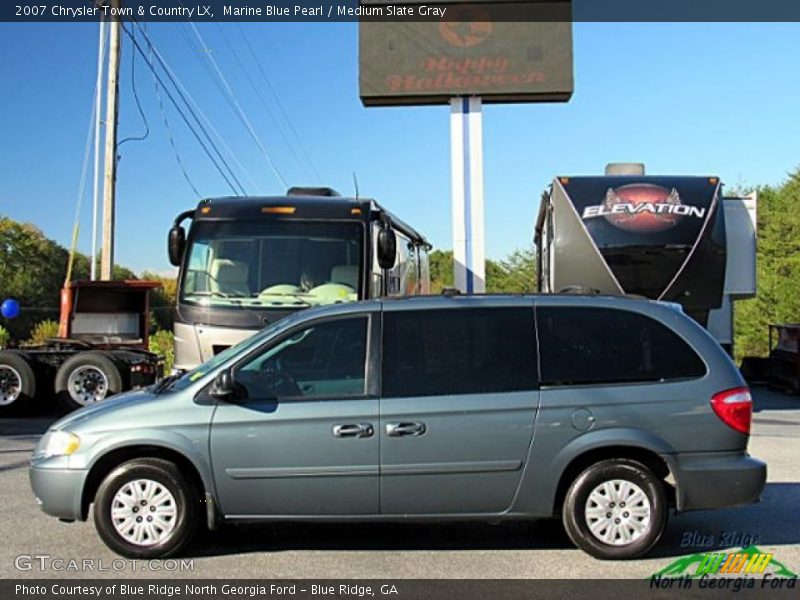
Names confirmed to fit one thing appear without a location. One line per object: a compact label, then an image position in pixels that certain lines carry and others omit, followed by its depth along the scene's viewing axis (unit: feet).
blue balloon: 52.90
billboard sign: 52.65
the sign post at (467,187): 54.75
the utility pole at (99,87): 68.18
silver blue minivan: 18.79
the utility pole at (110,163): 63.77
